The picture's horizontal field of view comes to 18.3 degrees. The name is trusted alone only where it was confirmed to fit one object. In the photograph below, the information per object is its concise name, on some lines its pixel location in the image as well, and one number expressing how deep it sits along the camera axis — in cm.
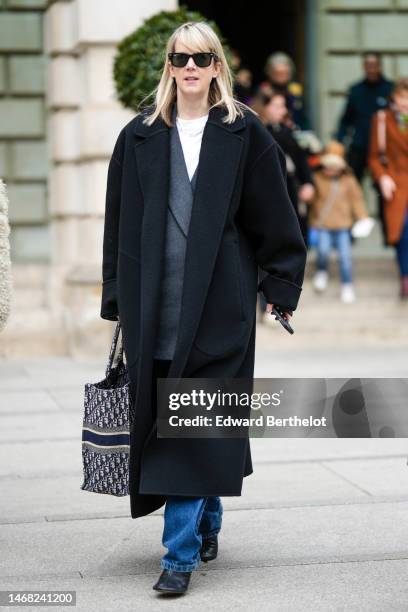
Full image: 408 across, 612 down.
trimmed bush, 810
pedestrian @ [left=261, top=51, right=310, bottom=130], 1133
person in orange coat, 1080
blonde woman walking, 420
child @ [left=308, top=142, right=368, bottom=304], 1094
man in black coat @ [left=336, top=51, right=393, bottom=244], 1177
